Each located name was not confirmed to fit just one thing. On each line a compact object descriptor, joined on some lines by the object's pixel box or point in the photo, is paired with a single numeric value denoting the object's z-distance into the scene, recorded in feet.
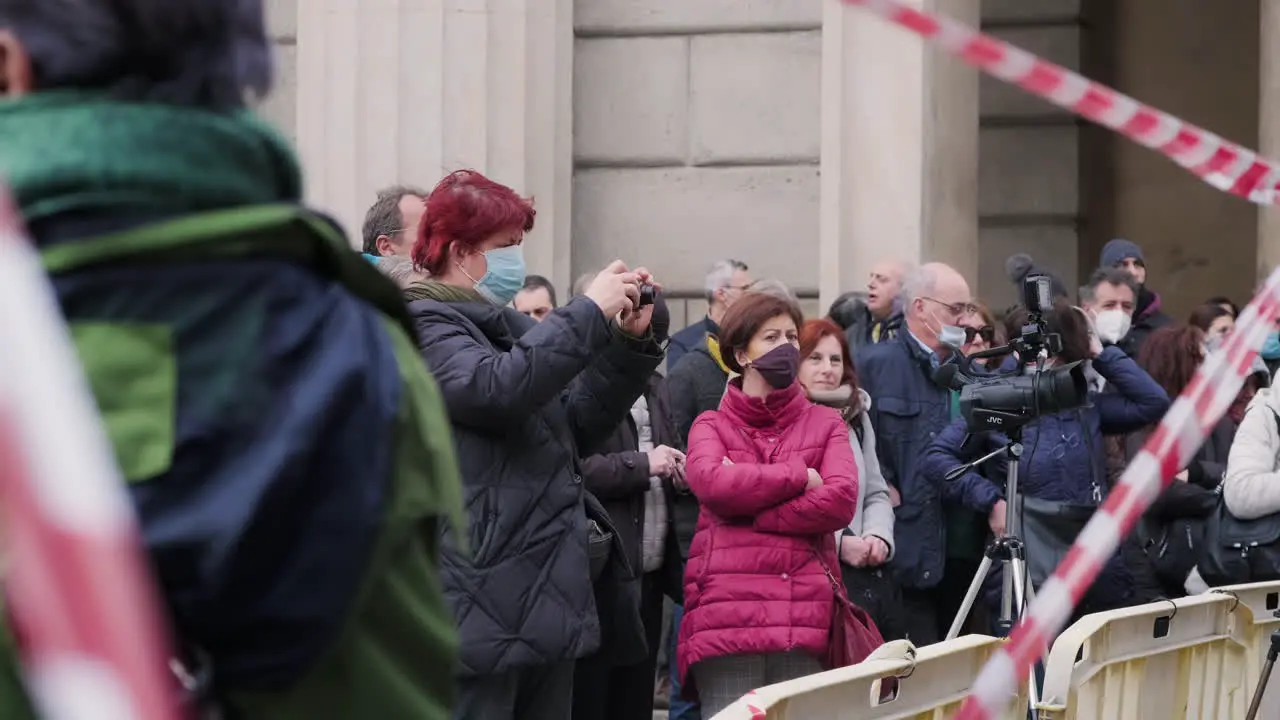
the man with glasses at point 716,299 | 54.95
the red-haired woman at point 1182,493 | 51.60
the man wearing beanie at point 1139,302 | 58.61
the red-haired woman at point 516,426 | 29.99
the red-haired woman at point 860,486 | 46.73
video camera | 43.73
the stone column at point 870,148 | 61.67
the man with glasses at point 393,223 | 41.29
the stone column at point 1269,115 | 67.46
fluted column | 61.82
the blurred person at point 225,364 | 10.41
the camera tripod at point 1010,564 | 44.42
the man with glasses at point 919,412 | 49.42
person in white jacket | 47.24
